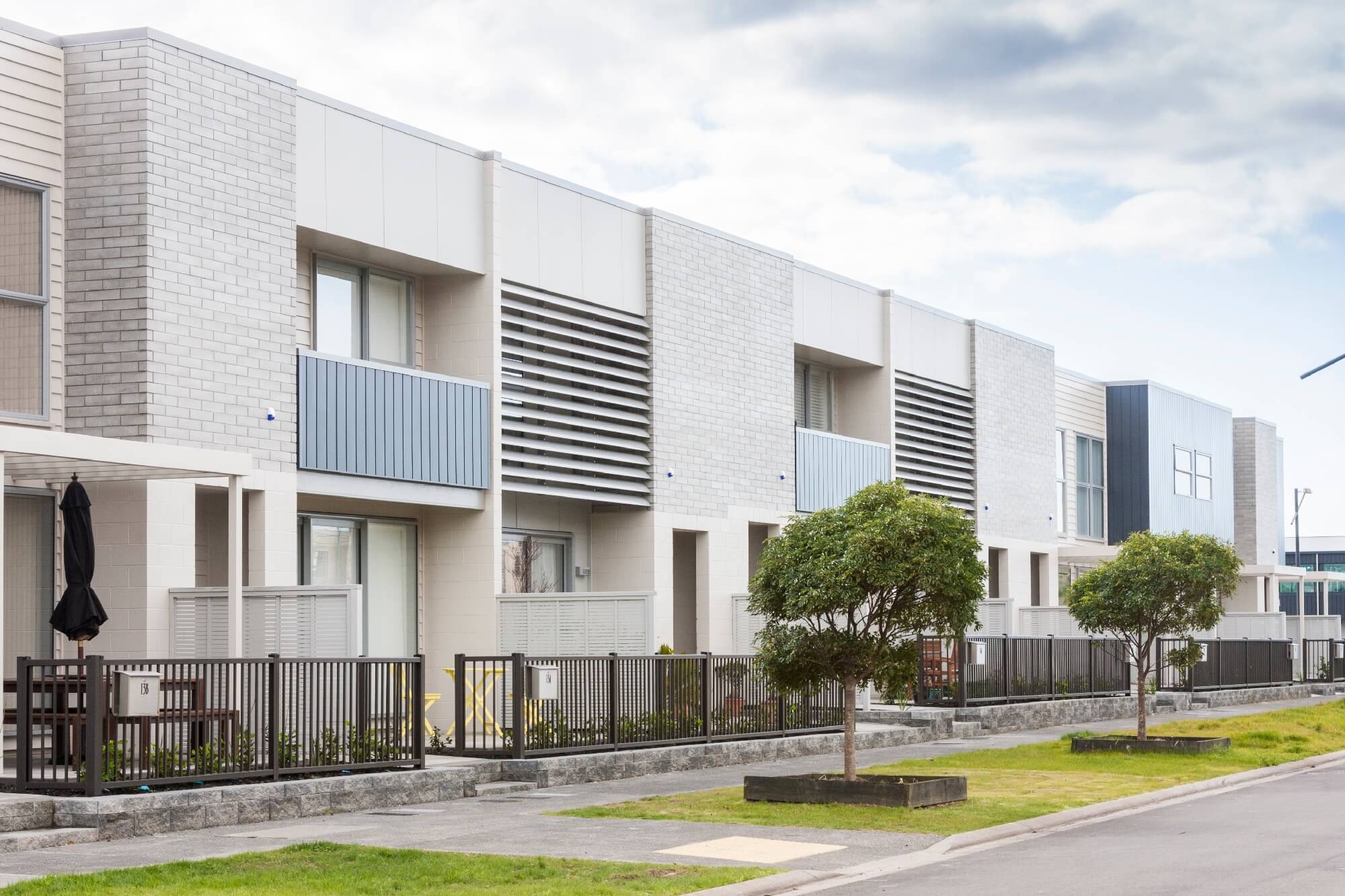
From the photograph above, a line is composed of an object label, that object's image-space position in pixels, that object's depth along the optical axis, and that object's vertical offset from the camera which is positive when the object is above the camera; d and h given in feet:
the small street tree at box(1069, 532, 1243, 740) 75.10 -0.91
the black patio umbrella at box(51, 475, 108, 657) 52.75 -0.19
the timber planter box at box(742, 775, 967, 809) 51.57 -6.55
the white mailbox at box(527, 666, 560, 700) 62.54 -3.97
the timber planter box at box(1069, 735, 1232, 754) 73.15 -7.40
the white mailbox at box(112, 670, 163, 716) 48.32 -3.31
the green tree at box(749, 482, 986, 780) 52.01 -0.54
